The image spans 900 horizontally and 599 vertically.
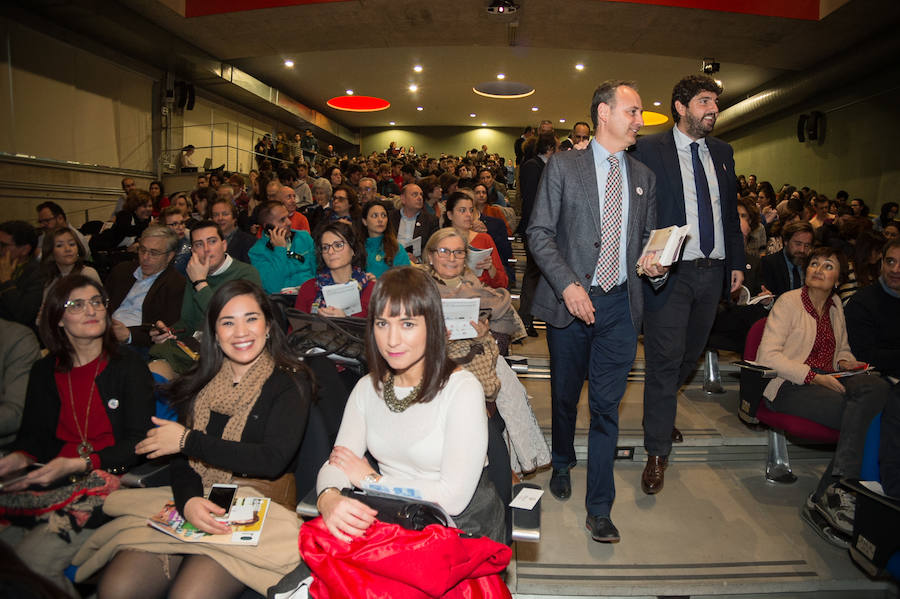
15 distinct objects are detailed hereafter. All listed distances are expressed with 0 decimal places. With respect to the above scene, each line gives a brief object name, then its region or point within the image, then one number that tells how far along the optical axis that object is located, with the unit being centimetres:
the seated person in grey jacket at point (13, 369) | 214
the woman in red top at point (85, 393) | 190
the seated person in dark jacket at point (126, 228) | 605
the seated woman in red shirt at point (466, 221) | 403
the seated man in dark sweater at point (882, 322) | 305
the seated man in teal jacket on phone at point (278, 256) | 408
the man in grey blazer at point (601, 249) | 218
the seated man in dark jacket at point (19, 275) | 336
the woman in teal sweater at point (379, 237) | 410
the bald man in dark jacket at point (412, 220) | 533
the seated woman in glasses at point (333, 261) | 312
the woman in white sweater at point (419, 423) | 143
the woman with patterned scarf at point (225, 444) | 149
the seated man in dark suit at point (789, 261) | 417
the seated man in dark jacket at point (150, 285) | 320
